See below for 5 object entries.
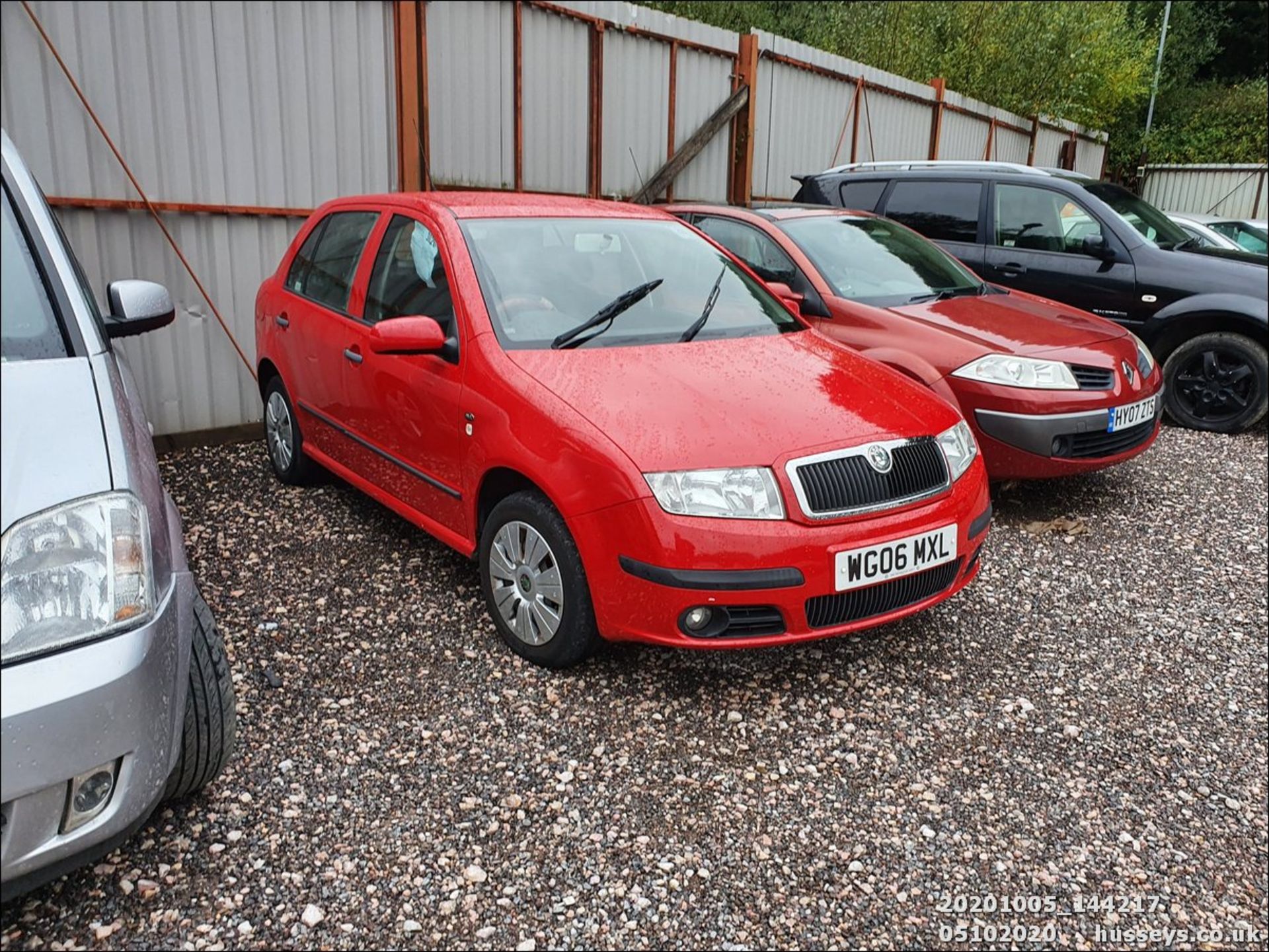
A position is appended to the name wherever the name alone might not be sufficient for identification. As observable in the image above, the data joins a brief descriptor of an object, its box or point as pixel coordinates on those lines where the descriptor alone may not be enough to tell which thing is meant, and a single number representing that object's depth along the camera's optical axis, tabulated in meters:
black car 6.61
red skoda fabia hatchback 2.88
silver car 1.74
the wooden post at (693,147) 8.65
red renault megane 4.79
